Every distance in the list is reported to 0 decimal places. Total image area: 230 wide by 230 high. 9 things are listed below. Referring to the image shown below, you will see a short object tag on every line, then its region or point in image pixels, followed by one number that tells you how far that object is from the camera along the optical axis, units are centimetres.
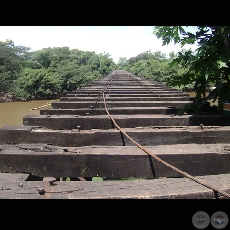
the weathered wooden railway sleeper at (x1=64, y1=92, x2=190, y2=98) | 573
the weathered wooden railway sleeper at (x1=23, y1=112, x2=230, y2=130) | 316
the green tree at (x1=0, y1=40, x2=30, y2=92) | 3603
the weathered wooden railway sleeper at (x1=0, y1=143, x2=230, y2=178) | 201
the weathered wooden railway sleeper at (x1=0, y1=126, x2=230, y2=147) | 259
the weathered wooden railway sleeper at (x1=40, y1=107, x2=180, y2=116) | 375
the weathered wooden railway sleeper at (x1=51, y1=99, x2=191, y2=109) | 432
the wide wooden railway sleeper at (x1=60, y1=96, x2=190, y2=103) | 504
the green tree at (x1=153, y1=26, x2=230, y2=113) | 284
